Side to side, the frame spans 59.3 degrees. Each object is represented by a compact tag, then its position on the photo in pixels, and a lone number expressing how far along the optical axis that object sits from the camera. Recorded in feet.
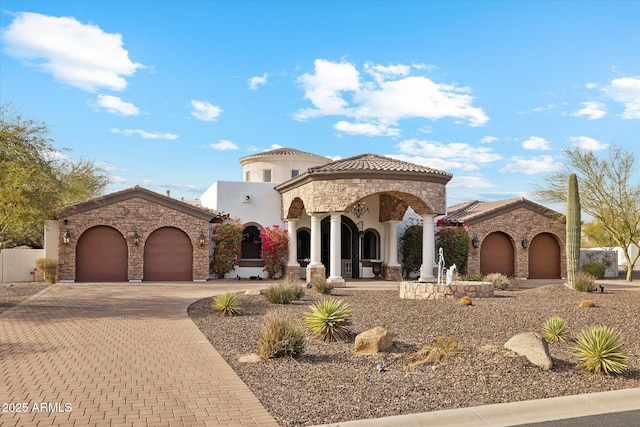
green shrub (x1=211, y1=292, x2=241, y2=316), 48.47
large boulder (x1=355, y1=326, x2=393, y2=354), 32.50
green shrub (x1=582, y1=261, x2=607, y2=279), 98.53
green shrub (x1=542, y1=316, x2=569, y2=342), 36.99
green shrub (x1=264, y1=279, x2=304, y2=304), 56.18
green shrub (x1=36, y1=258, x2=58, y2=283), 80.69
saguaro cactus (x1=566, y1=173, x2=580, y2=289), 72.74
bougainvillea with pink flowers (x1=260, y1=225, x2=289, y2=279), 90.99
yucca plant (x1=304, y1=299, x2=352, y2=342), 36.94
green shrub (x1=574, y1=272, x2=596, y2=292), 69.10
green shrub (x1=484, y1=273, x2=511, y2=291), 74.74
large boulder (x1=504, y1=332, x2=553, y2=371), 28.60
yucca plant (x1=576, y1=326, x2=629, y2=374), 28.02
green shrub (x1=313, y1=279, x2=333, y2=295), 65.98
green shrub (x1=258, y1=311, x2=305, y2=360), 31.17
